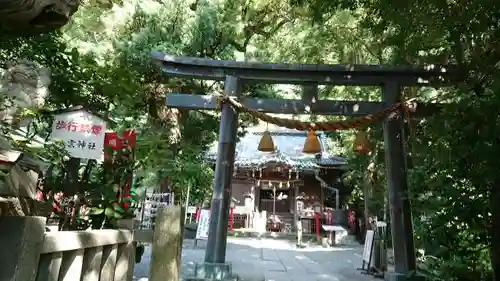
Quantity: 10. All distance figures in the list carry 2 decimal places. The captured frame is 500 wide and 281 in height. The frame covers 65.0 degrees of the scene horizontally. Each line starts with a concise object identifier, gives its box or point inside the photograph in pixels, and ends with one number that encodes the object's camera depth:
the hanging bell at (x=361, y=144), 7.89
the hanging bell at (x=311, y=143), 7.74
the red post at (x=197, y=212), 17.56
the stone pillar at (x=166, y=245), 2.89
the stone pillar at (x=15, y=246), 1.76
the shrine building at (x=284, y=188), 19.19
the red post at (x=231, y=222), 18.94
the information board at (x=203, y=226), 12.61
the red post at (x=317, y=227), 17.12
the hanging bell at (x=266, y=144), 7.96
